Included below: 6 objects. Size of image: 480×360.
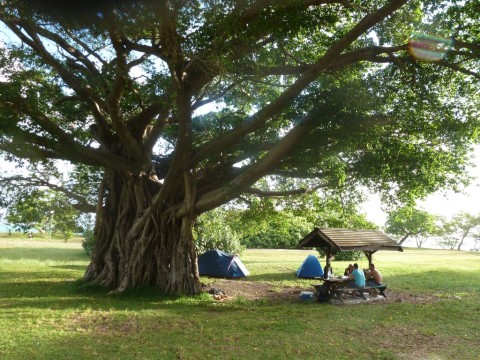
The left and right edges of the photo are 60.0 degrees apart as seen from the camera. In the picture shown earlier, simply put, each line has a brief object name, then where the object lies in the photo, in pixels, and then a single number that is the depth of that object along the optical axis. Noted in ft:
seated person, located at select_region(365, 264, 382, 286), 44.69
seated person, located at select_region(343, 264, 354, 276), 45.54
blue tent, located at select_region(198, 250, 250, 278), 64.23
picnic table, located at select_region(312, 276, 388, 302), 40.33
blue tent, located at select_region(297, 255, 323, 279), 64.85
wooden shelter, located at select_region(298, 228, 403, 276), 47.32
